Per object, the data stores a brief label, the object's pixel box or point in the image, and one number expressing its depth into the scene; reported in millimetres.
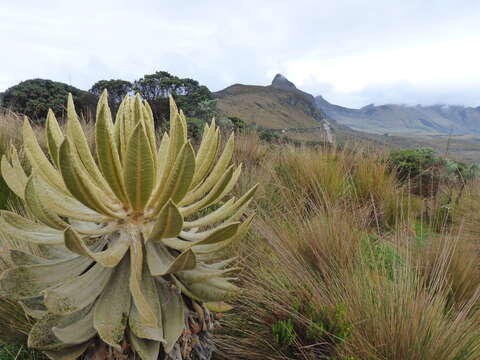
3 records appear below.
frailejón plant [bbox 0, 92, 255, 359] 772
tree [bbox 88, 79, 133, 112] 15633
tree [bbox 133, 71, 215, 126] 15789
